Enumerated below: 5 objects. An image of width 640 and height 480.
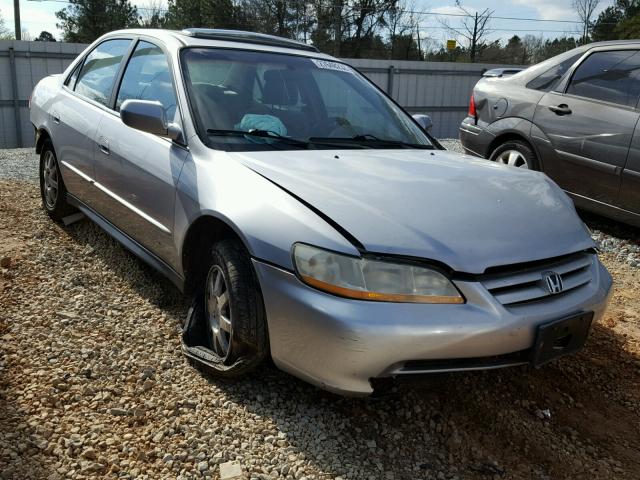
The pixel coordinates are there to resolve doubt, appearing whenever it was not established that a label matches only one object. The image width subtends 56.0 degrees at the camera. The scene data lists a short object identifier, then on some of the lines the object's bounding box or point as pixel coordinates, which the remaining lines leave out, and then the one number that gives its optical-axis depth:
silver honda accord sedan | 2.22
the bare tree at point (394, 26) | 32.16
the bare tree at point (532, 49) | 32.75
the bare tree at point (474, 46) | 31.03
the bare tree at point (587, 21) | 32.16
